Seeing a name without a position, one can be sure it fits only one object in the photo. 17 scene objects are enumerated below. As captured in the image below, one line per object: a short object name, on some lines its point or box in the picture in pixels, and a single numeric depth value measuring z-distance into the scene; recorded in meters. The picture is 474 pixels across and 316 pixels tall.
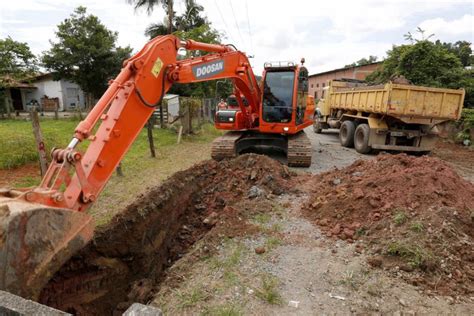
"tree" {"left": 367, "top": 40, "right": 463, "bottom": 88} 14.77
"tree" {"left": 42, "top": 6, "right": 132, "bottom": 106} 19.64
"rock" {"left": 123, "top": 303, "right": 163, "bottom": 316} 1.62
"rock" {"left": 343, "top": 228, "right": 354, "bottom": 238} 3.93
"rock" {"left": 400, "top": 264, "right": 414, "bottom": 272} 3.15
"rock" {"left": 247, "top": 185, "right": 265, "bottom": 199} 5.27
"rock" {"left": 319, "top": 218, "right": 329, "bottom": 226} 4.33
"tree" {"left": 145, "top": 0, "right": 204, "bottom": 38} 26.63
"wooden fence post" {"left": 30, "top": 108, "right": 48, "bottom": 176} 5.06
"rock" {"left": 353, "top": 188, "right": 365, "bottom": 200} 4.58
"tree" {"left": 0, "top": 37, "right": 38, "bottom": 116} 18.80
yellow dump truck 8.75
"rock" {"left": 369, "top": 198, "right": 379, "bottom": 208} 4.34
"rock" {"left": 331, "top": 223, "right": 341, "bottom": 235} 4.07
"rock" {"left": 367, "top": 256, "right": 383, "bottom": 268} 3.28
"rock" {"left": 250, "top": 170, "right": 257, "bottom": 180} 6.03
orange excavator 2.21
